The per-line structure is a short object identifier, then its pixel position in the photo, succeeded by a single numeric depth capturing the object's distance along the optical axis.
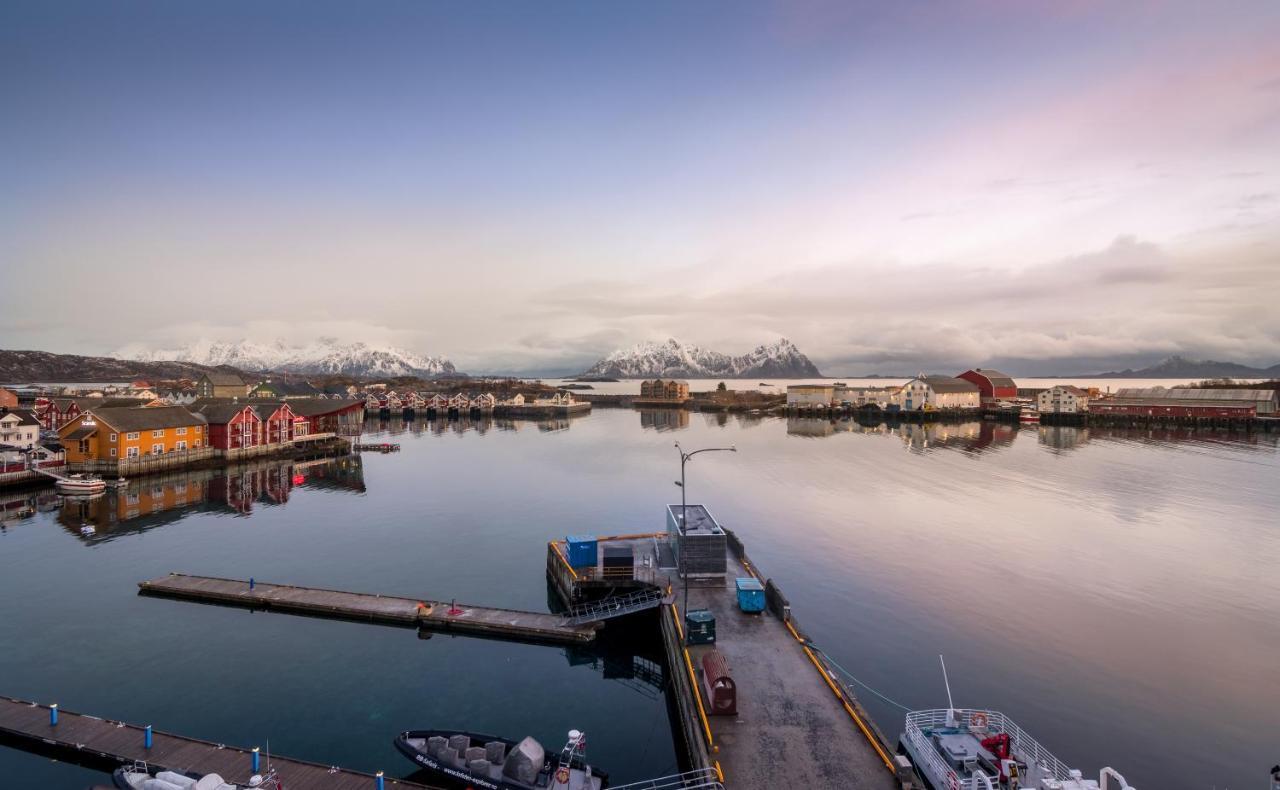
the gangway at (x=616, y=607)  28.55
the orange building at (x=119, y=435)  63.84
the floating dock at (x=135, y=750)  17.12
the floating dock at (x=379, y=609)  28.45
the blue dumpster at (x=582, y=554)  33.34
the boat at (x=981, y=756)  15.80
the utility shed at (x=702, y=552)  29.81
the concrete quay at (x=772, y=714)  15.73
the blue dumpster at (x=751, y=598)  25.92
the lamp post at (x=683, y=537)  29.03
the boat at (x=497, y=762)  16.72
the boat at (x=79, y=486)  56.25
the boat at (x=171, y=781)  15.11
